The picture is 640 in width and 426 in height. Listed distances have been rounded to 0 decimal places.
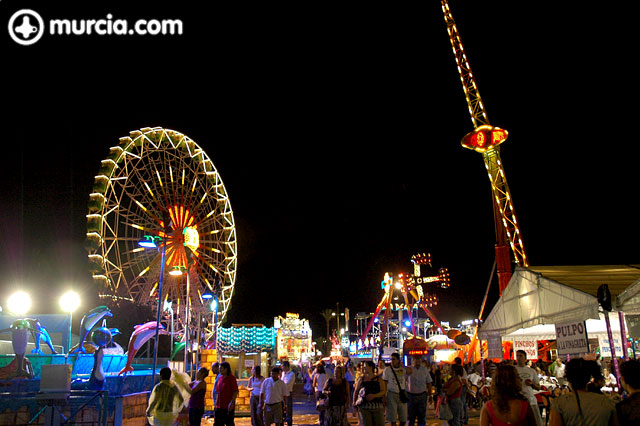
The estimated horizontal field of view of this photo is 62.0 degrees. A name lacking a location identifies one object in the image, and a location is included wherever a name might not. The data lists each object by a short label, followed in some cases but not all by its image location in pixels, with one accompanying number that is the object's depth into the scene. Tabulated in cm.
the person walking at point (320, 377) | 1257
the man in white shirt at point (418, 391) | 1049
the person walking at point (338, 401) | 982
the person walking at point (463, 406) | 1019
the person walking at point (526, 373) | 909
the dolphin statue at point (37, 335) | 2055
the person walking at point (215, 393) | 1024
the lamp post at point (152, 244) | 1485
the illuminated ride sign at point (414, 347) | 3052
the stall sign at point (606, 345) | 1457
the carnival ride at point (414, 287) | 4950
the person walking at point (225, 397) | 1000
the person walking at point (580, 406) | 403
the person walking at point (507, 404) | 407
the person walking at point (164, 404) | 748
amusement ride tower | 3906
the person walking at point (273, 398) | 1021
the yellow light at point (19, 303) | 2569
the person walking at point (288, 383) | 1155
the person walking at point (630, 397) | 397
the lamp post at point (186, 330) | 1616
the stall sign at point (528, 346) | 1436
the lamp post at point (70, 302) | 2633
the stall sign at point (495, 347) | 1379
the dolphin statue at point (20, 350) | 1506
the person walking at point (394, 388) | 1012
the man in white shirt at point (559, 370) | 1481
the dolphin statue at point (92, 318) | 2080
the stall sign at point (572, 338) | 812
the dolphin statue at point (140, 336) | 1885
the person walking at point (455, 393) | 943
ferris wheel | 2431
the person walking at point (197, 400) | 962
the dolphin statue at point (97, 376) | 1304
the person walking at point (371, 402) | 897
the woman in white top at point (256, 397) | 1111
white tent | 840
